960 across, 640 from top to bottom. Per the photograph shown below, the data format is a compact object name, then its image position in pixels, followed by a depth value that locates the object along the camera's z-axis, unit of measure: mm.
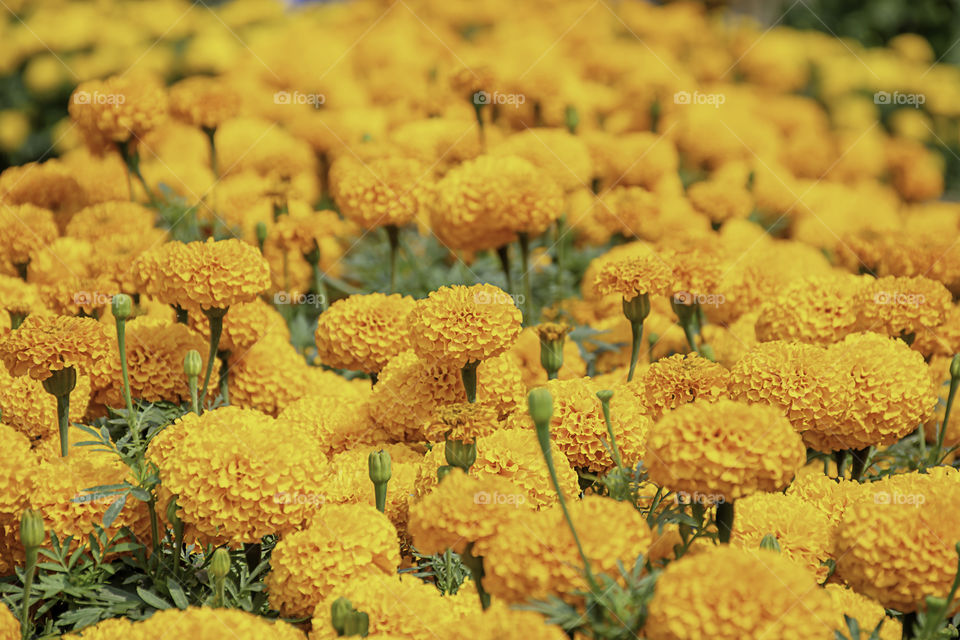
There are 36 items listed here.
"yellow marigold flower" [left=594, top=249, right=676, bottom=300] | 2598
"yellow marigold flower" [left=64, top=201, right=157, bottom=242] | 3367
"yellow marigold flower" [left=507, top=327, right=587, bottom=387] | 2893
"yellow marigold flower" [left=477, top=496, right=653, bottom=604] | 1607
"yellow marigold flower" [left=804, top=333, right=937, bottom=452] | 2357
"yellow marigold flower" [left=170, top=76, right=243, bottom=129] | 3611
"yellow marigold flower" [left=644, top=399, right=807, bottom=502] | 1698
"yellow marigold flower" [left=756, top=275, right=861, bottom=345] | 2756
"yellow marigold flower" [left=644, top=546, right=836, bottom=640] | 1480
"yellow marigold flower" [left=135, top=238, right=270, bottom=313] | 2465
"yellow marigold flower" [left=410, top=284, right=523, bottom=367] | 2287
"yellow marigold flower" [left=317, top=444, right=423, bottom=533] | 2281
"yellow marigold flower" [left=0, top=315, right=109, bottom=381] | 2252
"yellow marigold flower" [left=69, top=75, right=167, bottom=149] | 3385
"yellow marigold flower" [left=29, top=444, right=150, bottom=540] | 2182
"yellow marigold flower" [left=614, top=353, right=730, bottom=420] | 2297
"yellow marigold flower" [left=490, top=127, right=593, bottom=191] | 3688
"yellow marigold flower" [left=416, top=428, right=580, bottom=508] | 2188
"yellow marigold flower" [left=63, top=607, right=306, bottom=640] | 1683
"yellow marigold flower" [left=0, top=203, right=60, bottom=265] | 3190
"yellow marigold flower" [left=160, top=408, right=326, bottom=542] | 2037
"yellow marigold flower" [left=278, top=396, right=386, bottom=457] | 2650
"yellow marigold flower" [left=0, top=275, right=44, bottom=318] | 2853
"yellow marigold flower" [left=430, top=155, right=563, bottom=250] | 2992
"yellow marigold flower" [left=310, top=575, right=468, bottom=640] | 1854
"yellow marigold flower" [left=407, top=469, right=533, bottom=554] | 1726
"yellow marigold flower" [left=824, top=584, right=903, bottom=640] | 1857
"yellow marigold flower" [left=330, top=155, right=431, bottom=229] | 3215
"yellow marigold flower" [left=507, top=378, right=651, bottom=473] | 2361
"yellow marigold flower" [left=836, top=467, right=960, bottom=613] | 1773
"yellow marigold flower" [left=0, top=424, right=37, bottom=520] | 2184
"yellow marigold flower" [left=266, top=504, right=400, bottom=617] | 1975
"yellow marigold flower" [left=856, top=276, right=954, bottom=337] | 2695
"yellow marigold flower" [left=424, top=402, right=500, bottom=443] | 2025
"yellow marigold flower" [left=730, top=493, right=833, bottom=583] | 2121
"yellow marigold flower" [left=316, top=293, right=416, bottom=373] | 2709
